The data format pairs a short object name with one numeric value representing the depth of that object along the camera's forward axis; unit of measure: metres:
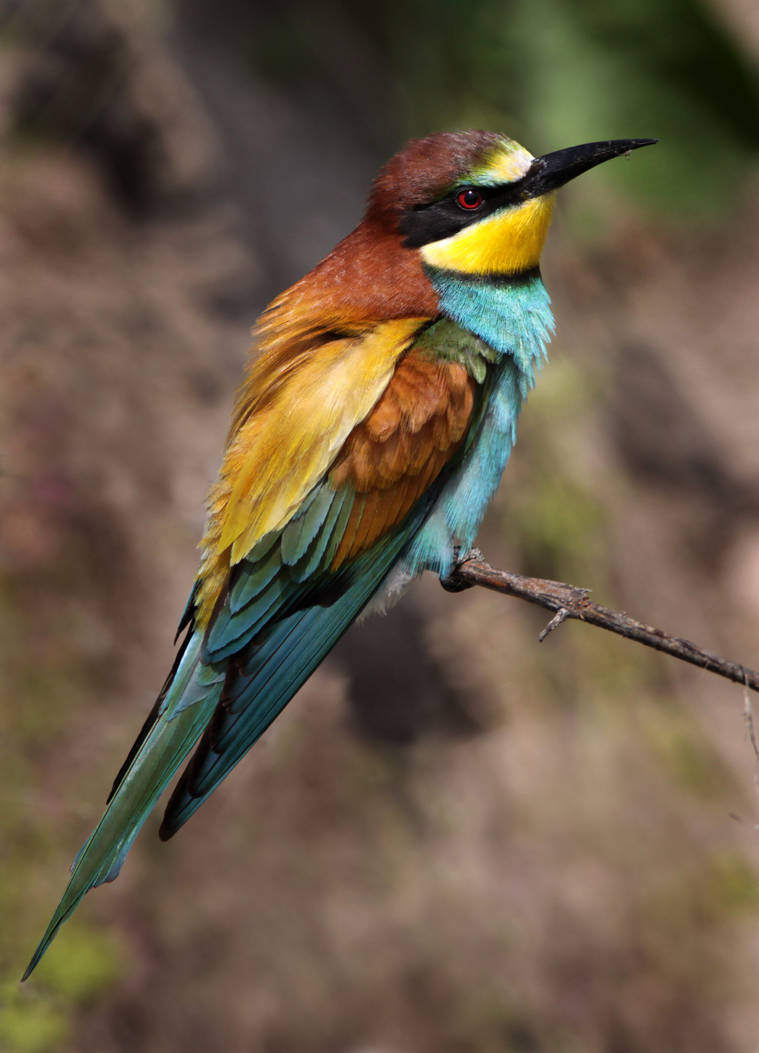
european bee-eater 4.57
